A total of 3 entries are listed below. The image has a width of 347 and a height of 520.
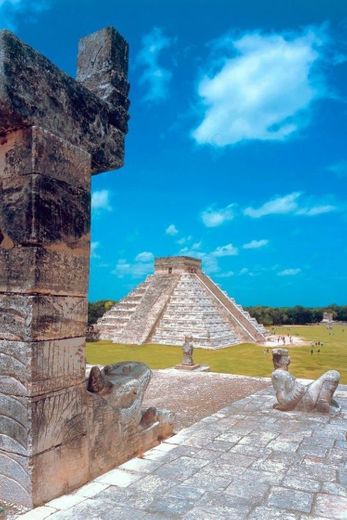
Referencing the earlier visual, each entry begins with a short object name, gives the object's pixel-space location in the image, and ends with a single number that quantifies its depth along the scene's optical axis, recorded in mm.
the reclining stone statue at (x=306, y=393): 8477
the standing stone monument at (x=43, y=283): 3977
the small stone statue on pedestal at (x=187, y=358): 16219
